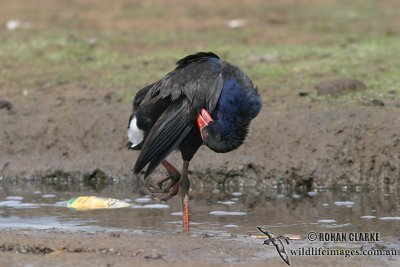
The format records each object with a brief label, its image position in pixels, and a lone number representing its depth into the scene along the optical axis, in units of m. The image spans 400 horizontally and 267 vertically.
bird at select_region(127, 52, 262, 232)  13.25
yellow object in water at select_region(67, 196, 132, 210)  15.64
